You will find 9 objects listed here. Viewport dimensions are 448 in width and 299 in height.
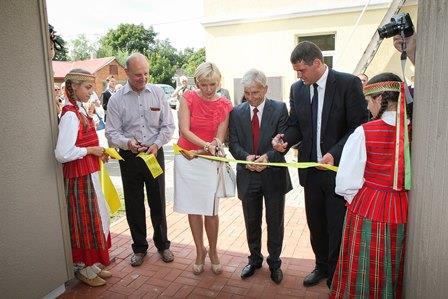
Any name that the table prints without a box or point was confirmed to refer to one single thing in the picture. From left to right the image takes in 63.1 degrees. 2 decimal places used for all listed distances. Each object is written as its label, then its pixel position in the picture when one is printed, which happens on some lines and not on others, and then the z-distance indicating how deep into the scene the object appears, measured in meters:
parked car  33.77
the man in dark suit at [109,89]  10.75
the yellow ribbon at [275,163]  3.00
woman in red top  3.60
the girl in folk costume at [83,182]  3.21
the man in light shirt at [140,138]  3.90
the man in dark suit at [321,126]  3.11
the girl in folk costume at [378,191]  2.42
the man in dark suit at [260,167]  3.38
